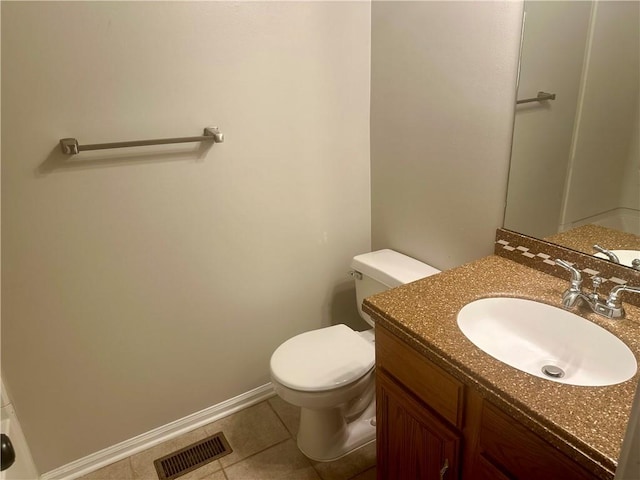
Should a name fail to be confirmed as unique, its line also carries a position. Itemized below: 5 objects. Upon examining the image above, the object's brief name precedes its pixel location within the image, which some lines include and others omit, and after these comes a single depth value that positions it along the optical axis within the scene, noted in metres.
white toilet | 1.61
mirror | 1.18
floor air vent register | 1.77
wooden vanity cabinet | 0.88
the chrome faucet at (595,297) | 1.12
